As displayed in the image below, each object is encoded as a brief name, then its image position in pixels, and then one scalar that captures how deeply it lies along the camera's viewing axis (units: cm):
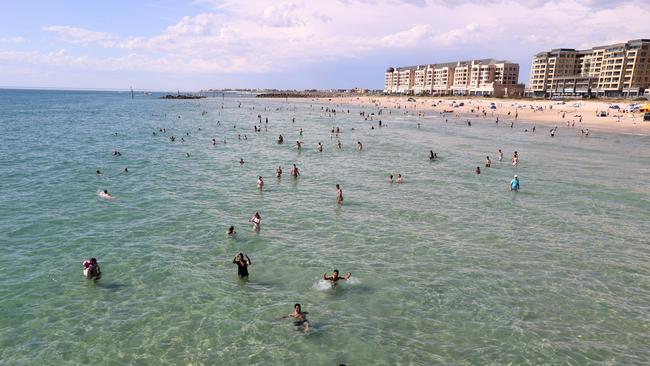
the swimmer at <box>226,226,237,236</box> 2003
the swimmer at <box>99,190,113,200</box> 2625
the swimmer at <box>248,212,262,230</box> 2106
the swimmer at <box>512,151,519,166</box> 3909
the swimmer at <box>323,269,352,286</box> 1538
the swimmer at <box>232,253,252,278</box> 1592
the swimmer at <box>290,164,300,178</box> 3353
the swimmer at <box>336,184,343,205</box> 2564
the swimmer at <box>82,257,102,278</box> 1557
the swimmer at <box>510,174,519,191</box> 2917
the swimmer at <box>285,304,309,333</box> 1295
